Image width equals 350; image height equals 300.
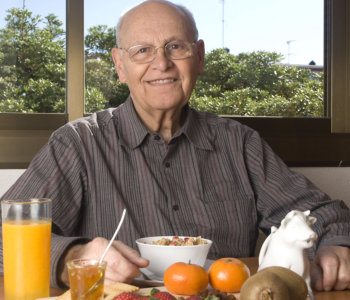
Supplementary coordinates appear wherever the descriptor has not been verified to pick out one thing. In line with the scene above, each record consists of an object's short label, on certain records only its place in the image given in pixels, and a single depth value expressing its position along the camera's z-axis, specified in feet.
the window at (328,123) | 5.82
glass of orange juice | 2.96
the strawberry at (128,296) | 2.73
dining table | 3.14
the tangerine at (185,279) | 2.93
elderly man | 4.17
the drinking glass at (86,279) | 2.74
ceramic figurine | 2.91
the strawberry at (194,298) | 2.69
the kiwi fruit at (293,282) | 2.67
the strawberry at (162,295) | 2.71
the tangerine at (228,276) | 2.99
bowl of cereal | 3.20
